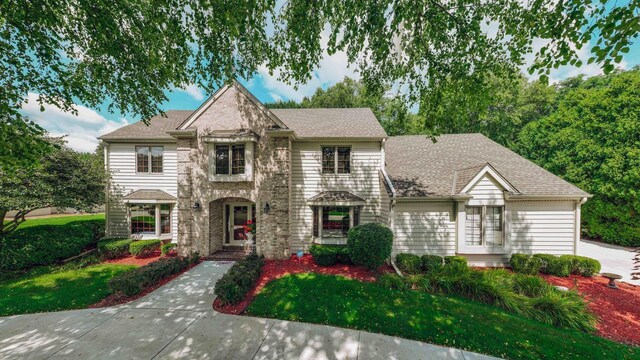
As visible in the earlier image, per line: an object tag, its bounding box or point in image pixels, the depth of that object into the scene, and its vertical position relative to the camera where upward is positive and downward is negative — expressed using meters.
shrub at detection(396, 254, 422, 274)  9.22 -3.80
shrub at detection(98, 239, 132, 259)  10.86 -3.73
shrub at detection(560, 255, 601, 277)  9.13 -3.81
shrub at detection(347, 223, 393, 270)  8.52 -2.80
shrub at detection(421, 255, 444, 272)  9.02 -3.69
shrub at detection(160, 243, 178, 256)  10.99 -3.77
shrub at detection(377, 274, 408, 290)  7.45 -3.75
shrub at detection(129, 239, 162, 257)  10.91 -3.70
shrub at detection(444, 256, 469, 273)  8.19 -3.64
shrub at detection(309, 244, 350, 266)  9.70 -3.58
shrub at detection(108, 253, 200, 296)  7.05 -3.62
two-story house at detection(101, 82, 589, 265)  9.98 -0.78
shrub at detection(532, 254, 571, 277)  9.23 -3.84
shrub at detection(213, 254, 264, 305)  6.53 -3.51
